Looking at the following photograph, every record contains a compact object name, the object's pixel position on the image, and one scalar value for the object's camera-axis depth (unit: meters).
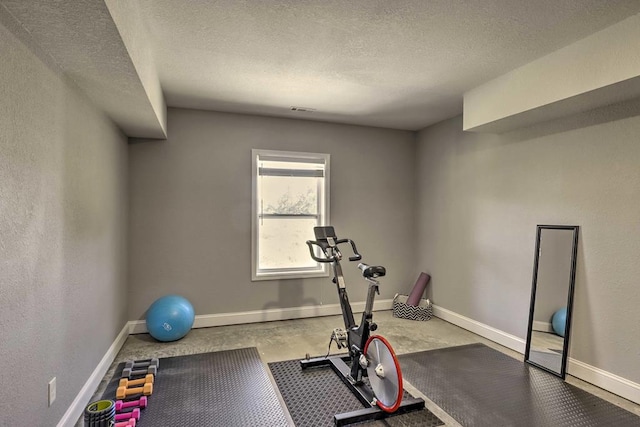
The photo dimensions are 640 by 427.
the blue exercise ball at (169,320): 3.61
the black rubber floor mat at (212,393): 2.32
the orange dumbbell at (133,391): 2.52
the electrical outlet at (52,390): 1.93
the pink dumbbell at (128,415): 2.25
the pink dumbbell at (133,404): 2.38
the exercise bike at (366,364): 2.24
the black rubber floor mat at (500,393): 2.36
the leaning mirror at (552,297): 3.04
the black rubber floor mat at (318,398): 2.30
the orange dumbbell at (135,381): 2.65
